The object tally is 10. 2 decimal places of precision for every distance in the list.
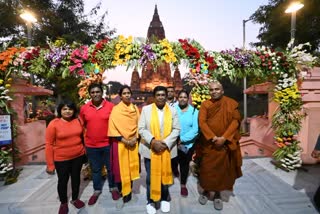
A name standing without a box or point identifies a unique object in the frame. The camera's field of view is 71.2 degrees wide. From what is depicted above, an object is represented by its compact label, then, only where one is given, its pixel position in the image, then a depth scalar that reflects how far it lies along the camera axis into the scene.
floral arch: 4.29
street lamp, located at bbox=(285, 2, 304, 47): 5.67
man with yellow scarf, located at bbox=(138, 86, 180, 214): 3.05
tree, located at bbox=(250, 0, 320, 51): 13.03
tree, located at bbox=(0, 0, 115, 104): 11.32
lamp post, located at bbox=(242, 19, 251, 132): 13.58
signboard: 4.30
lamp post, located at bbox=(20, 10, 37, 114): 6.30
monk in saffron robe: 3.11
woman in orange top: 2.89
